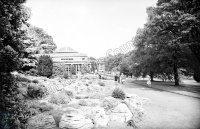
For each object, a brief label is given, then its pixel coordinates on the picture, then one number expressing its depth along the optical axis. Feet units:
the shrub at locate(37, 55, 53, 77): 77.56
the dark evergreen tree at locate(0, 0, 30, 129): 21.37
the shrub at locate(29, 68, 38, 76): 71.87
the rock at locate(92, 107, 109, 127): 23.55
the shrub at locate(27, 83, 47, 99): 34.10
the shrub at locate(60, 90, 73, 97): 39.05
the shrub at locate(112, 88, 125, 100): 37.11
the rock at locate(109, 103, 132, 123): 25.59
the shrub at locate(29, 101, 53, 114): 26.55
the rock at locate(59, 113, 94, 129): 20.56
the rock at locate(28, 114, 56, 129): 20.33
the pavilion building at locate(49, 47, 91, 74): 215.31
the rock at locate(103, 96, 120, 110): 29.78
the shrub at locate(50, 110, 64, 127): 22.99
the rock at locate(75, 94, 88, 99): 37.32
